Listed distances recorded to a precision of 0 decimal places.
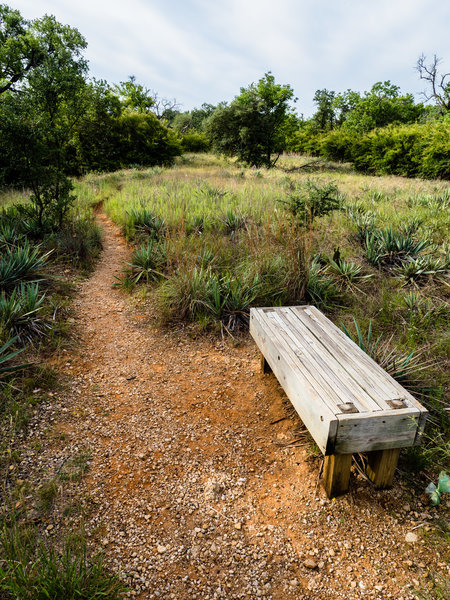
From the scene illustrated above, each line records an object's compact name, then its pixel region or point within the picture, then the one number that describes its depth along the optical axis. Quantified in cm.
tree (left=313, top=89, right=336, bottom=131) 3906
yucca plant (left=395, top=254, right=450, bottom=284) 457
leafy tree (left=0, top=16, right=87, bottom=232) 517
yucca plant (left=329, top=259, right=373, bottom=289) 457
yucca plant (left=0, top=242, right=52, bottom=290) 390
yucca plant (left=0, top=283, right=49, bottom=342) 326
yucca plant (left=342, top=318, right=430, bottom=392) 259
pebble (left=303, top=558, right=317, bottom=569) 171
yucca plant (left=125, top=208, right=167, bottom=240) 639
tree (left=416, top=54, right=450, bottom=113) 2597
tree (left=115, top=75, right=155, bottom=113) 2814
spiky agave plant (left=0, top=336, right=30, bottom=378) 275
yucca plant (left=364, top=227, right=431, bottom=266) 507
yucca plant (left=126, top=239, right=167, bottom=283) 507
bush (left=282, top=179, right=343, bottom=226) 584
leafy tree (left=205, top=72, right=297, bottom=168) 1930
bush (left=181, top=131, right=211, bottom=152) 2758
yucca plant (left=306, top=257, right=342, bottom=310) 426
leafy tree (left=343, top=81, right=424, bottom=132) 3391
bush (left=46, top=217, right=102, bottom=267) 555
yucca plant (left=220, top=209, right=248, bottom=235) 619
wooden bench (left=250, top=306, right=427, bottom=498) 175
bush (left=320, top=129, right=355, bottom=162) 2098
